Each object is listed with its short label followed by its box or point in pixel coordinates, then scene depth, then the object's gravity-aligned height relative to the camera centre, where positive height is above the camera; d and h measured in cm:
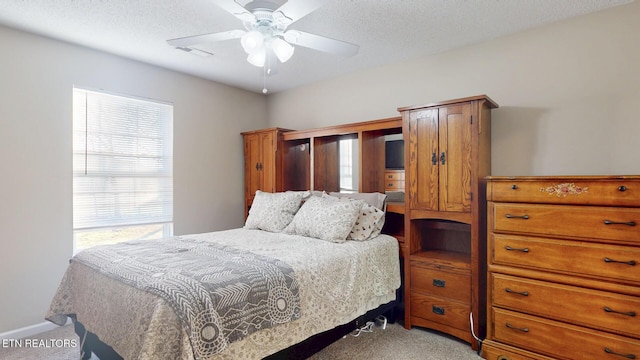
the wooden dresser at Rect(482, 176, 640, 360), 187 -54
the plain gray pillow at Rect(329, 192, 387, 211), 307 -16
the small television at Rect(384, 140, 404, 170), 335 +28
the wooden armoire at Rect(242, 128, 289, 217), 402 +25
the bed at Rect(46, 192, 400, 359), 150 -58
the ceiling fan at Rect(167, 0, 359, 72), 185 +93
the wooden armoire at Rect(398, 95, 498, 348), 252 -20
